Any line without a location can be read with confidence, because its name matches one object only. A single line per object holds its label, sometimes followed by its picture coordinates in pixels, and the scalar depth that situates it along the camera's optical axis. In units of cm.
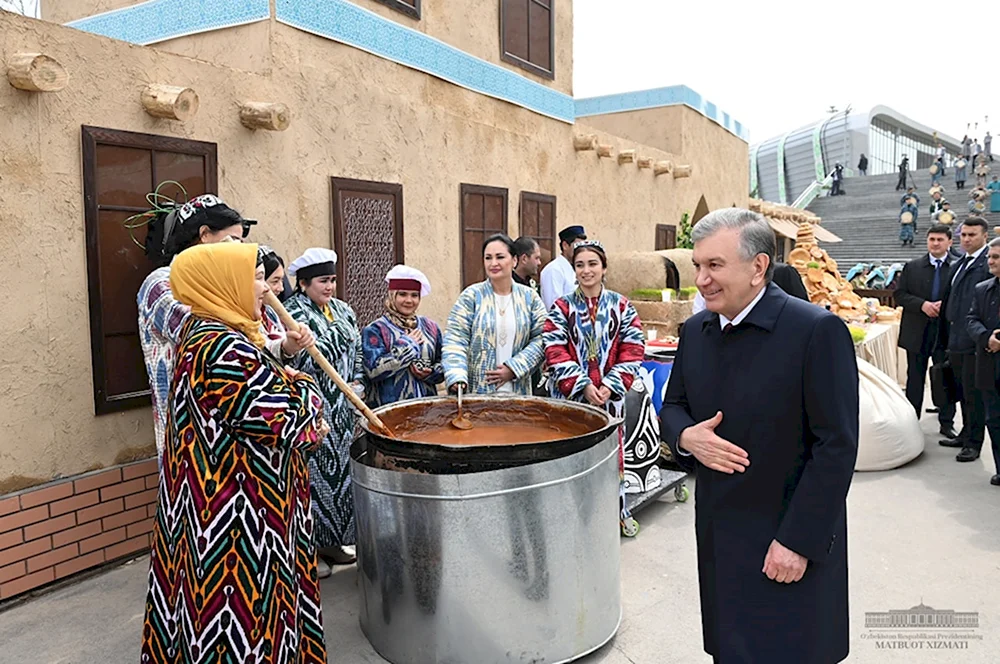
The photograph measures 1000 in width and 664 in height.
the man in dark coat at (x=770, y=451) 184
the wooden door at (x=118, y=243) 370
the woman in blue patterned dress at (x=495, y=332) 394
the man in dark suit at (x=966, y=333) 570
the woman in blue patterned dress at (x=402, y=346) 392
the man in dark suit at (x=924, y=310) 647
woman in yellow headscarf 213
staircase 2486
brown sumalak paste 317
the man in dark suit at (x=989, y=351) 514
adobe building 348
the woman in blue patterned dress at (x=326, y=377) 366
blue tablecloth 551
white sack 552
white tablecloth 779
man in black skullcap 606
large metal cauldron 267
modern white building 4875
